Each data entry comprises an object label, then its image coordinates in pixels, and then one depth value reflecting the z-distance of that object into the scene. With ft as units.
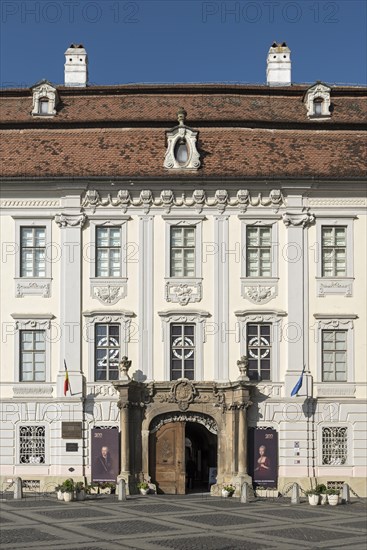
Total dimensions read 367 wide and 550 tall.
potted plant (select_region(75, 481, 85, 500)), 109.60
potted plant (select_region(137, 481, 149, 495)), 116.16
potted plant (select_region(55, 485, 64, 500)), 109.19
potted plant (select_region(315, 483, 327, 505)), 107.55
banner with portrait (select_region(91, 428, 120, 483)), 117.80
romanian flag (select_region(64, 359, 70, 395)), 117.50
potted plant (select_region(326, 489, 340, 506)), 107.24
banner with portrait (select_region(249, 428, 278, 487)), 117.50
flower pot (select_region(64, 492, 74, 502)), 108.47
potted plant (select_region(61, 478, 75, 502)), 108.58
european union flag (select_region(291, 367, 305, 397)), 117.39
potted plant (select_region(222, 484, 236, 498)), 114.62
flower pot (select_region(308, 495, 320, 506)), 107.04
